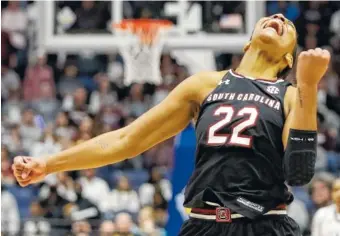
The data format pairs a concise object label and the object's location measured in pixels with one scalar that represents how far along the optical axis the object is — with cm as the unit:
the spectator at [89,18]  1270
